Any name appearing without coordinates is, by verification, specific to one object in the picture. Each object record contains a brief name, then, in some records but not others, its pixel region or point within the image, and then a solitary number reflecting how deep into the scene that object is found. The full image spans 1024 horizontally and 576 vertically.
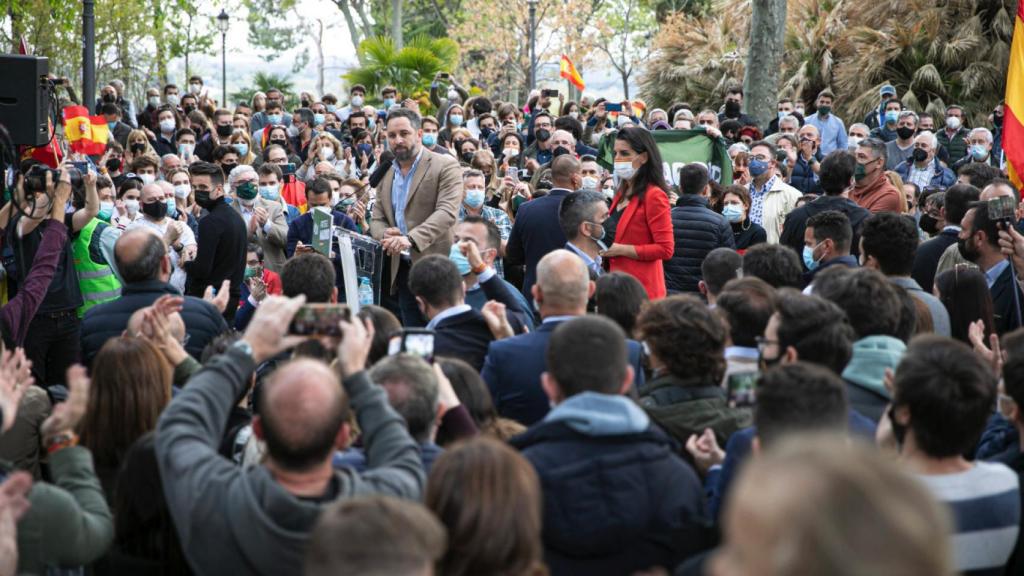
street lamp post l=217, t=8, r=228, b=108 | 36.88
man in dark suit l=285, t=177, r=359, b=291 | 9.64
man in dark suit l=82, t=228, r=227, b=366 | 6.09
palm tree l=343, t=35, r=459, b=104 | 27.12
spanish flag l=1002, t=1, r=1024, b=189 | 8.04
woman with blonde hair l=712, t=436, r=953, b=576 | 1.59
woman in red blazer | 7.85
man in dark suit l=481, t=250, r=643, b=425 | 5.01
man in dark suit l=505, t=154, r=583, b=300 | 8.55
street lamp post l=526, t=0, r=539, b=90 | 30.94
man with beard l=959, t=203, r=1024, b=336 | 7.02
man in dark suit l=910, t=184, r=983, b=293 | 7.75
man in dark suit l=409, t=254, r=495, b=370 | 5.80
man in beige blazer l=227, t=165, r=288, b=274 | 10.77
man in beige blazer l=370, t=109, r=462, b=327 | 8.35
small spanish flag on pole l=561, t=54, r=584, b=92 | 23.84
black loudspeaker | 7.49
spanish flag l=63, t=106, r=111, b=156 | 12.45
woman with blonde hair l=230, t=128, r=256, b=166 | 15.04
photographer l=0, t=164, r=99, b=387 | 7.50
